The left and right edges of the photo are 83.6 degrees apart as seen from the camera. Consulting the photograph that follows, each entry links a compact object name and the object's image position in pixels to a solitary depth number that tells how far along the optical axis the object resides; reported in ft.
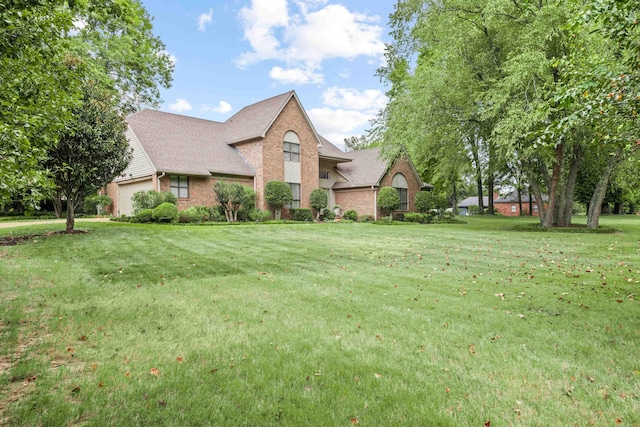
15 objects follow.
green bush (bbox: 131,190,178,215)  60.75
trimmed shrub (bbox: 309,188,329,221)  81.97
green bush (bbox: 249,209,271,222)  71.26
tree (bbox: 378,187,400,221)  85.46
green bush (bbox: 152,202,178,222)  57.78
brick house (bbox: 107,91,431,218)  67.80
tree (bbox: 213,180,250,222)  68.54
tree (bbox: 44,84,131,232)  41.10
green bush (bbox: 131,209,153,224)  58.49
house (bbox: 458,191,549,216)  219.73
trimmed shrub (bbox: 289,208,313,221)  79.00
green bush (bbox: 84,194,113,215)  75.97
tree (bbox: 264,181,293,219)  74.08
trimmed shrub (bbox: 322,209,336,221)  86.28
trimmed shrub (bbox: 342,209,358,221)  88.63
